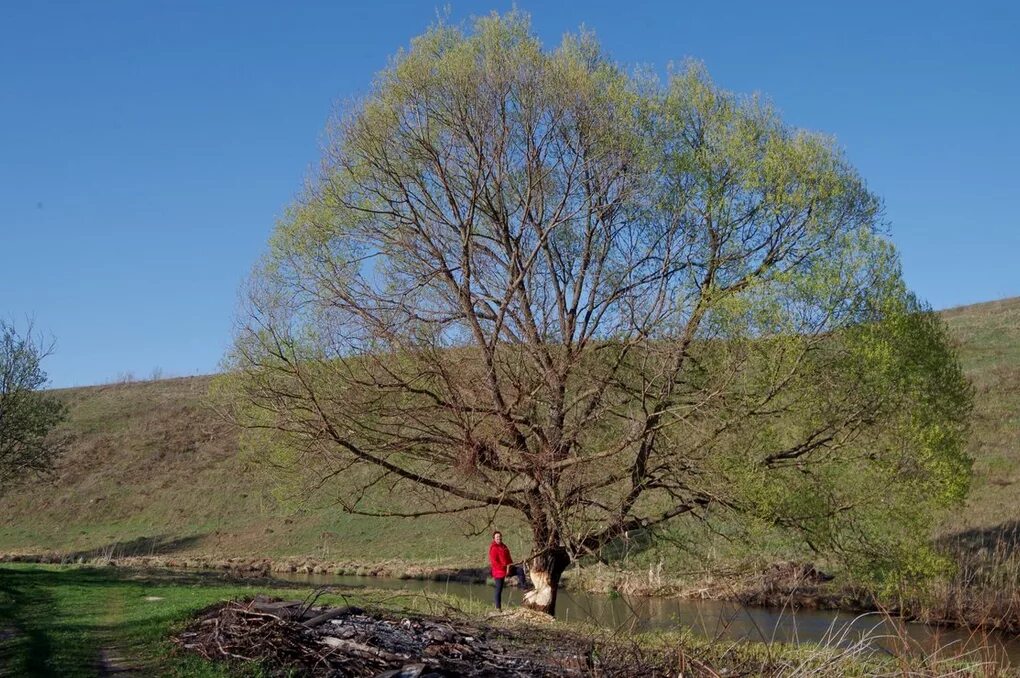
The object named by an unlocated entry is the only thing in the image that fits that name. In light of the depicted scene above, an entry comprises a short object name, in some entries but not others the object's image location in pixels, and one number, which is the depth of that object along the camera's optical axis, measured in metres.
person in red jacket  17.69
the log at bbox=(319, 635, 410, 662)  8.58
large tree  16.20
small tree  29.45
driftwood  8.48
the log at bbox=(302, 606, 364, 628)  9.62
